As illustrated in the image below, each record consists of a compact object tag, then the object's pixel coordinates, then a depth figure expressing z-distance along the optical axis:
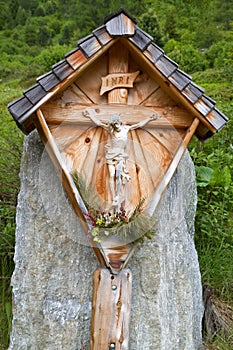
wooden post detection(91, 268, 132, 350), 2.67
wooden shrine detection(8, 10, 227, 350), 2.55
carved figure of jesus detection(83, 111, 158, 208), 2.63
